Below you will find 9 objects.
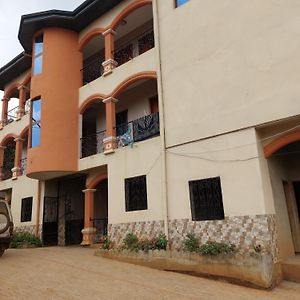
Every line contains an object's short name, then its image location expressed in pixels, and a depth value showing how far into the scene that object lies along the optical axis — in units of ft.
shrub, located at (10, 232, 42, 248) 50.58
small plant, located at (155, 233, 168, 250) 32.83
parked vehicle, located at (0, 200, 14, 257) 36.45
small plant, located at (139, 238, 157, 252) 33.50
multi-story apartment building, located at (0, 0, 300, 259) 29.17
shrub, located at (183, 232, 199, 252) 30.60
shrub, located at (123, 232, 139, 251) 34.94
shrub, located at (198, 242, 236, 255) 28.27
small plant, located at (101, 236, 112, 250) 38.37
